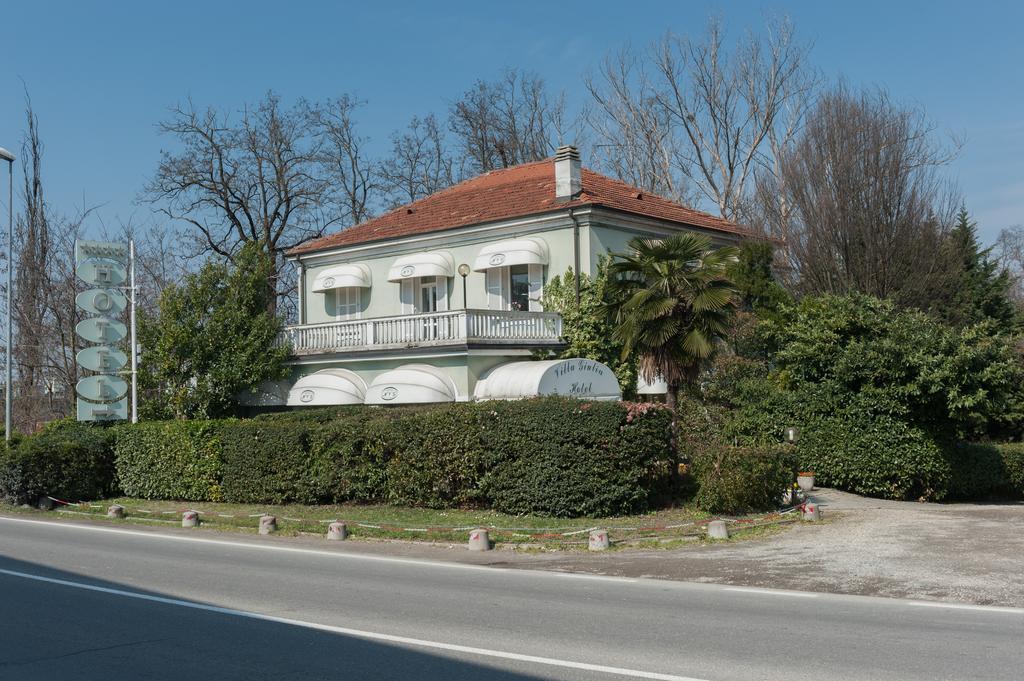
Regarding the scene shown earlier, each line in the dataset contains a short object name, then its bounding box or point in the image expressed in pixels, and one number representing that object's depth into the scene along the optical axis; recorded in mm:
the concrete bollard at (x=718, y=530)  16125
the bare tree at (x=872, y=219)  31688
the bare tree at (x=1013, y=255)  67438
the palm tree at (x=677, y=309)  21984
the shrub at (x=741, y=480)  18625
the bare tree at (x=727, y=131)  47625
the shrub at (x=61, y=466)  23984
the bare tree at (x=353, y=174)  52875
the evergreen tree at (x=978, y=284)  34312
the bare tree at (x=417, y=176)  53750
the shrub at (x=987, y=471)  24469
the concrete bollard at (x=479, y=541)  15938
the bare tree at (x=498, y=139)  53031
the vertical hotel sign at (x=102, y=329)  25969
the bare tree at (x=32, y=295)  39062
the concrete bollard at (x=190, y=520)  19906
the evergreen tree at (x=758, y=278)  30609
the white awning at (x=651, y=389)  29031
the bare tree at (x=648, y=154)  49625
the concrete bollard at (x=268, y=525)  18719
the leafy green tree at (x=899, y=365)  21891
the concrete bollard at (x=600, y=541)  15547
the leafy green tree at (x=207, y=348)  30297
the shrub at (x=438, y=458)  19844
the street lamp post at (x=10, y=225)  25884
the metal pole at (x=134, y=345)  26922
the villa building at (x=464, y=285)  27875
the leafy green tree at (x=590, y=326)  28984
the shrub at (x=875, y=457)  22891
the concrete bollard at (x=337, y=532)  17609
